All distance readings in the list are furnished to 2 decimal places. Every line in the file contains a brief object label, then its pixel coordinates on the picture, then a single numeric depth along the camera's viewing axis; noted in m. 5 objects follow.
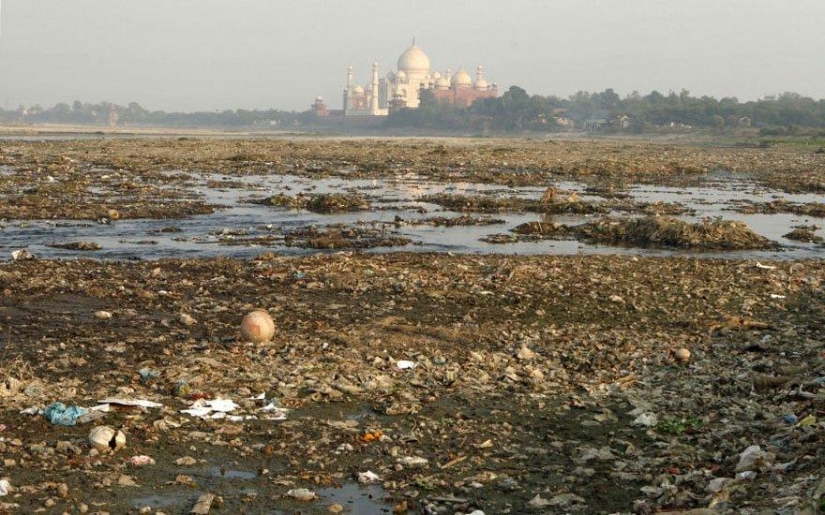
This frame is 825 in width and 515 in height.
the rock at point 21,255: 13.37
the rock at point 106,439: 6.19
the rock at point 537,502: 5.71
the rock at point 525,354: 8.97
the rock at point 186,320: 9.85
